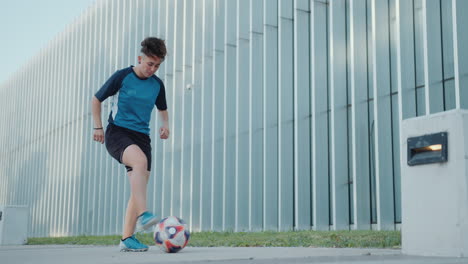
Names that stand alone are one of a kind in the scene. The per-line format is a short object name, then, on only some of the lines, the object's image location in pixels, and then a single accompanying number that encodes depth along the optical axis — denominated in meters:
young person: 5.26
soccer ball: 5.12
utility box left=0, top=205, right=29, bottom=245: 14.20
